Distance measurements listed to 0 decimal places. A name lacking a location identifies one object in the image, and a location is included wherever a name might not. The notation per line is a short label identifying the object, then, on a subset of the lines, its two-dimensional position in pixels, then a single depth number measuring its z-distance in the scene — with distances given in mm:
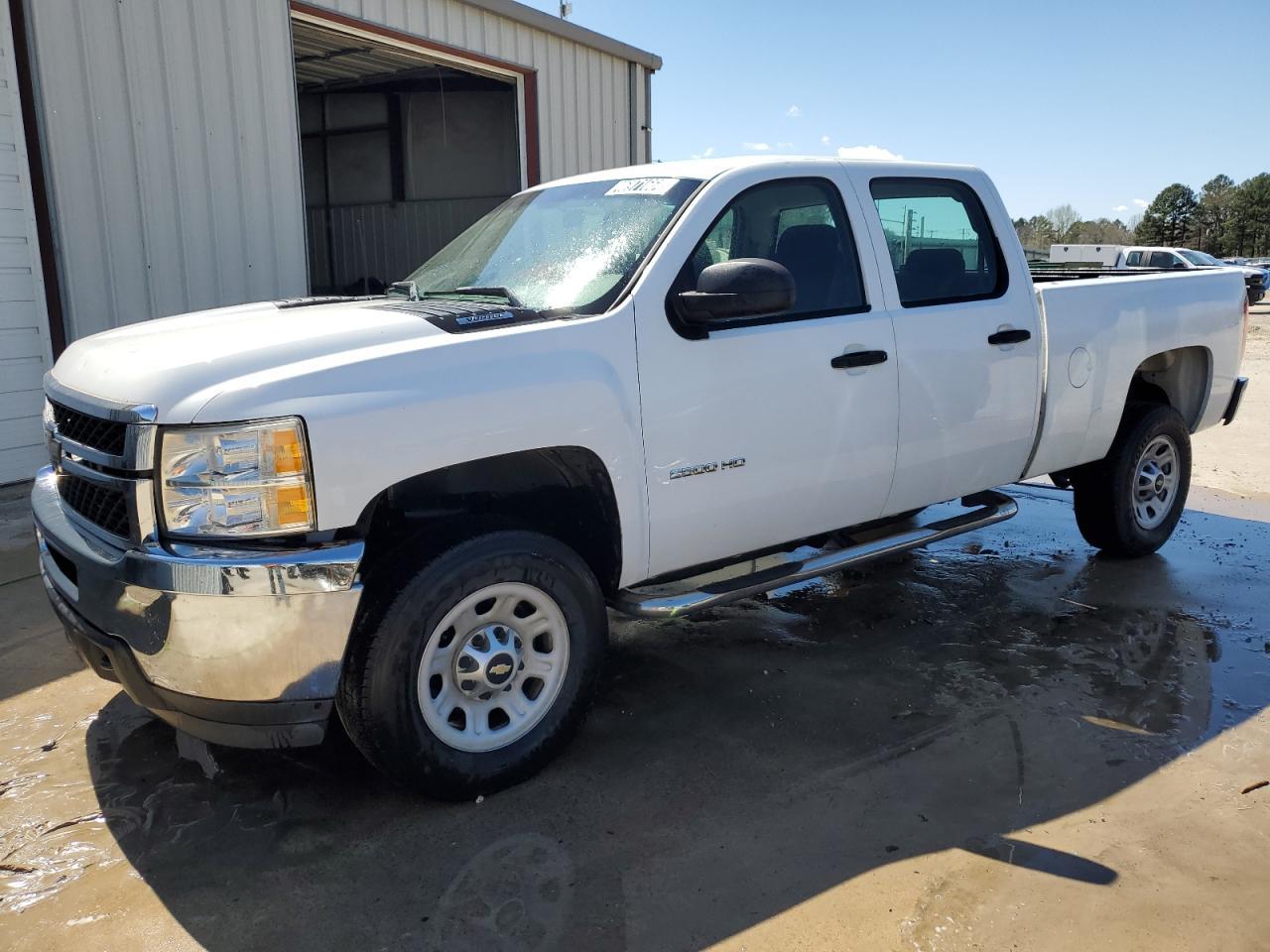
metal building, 6680
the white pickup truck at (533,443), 2732
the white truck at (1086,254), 37594
